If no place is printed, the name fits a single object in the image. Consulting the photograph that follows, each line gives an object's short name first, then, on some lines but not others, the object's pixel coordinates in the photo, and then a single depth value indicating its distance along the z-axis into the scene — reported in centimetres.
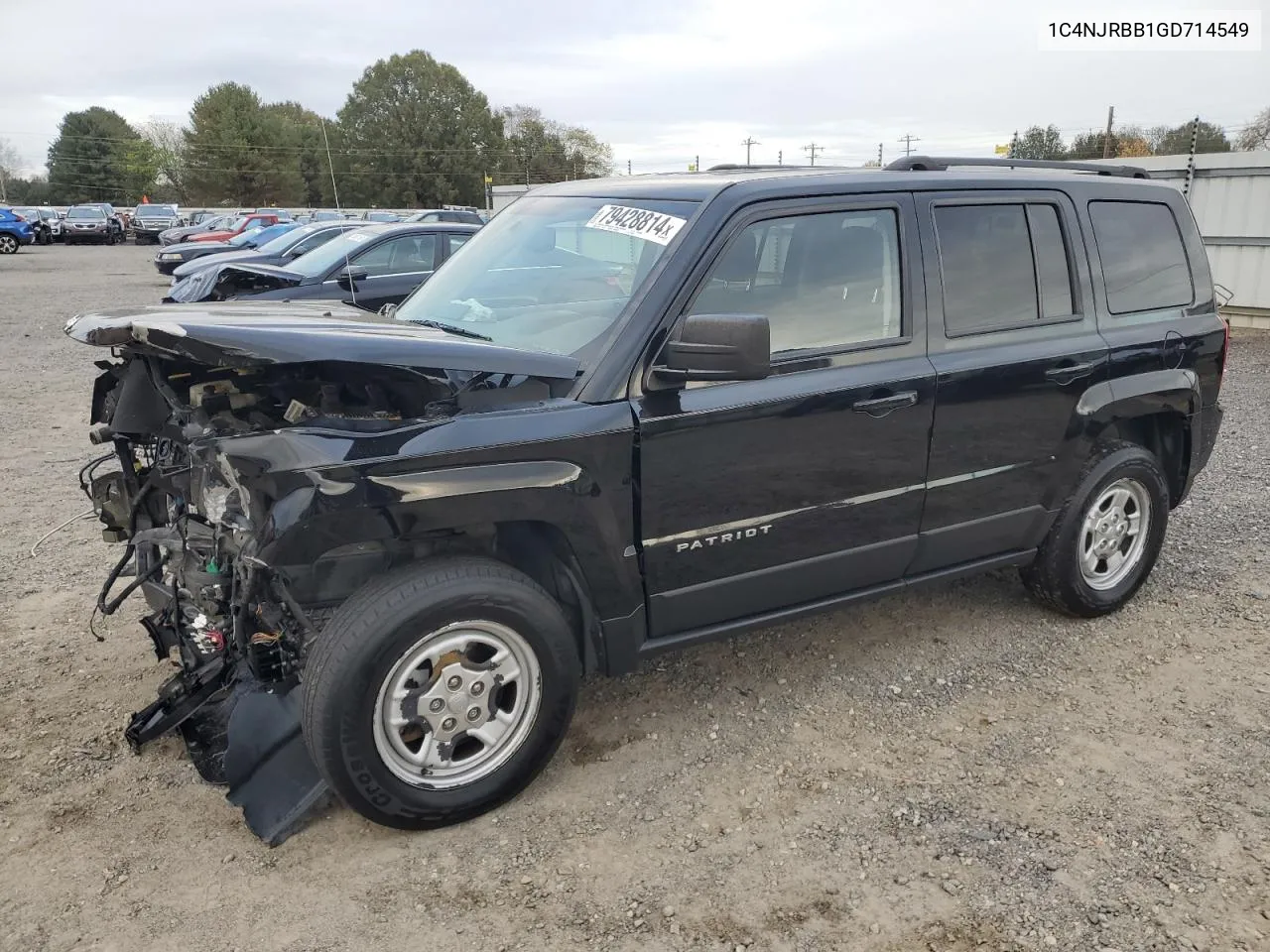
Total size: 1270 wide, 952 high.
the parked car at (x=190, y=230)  3011
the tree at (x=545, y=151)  6844
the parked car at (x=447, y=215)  2024
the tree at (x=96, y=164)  7362
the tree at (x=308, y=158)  7288
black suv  269
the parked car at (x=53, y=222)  3978
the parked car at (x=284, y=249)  1402
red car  2494
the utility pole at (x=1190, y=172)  1295
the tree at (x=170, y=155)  7269
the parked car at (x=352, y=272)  993
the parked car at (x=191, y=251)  1975
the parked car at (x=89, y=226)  3966
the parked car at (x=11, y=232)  3378
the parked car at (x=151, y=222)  3997
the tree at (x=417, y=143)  7181
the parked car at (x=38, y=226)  3909
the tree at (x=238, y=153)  6975
